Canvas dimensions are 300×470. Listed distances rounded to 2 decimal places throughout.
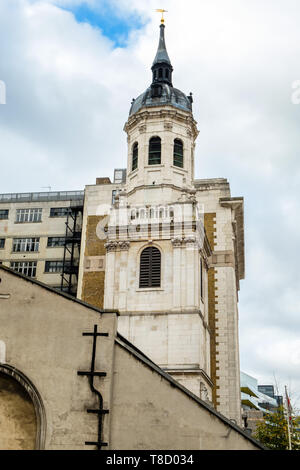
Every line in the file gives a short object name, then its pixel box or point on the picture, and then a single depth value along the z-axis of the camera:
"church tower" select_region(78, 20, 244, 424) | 38.88
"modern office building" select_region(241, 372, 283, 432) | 75.62
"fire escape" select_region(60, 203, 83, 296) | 59.28
